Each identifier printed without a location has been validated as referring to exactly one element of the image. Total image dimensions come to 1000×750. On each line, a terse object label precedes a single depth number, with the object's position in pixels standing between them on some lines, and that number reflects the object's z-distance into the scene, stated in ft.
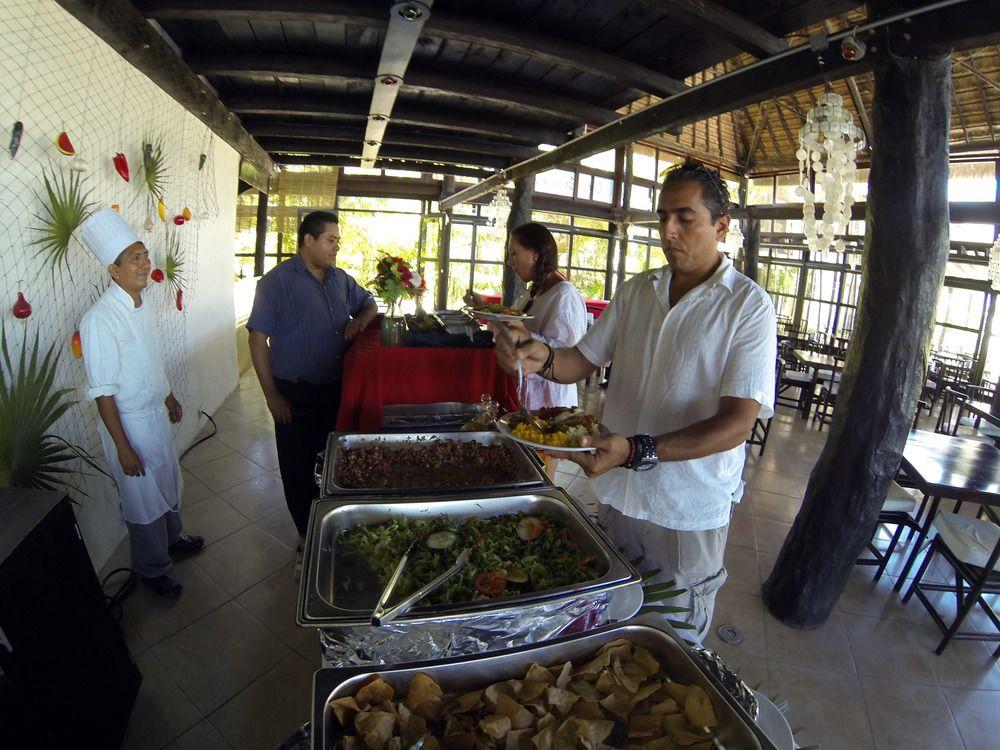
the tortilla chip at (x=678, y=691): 2.51
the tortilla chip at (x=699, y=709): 2.38
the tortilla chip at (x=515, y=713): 2.35
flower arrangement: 8.38
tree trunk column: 6.52
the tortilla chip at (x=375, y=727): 2.20
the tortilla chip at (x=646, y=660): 2.71
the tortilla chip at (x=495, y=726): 2.27
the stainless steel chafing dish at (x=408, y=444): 4.63
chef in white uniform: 6.09
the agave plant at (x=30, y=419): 5.23
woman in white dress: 8.41
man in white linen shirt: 3.88
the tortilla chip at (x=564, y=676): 2.60
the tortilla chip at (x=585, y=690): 2.53
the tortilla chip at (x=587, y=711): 2.42
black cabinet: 3.64
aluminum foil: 3.00
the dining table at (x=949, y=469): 7.64
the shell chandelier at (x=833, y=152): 7.55
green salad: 3.54
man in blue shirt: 7.85
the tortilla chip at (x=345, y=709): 2.32
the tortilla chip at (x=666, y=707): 2.47
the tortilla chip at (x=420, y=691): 2.43
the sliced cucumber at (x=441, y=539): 3.95
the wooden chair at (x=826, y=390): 17.30
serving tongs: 2.94
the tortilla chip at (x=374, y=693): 2.41
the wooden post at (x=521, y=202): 16.81
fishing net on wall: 5.29
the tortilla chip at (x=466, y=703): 2.44
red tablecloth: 6.97
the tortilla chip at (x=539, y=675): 2.59
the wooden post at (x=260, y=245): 22.22
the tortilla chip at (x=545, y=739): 2.26
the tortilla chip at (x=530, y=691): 2.47
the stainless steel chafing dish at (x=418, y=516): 3.04
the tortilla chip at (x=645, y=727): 2.37
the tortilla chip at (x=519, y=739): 2.27
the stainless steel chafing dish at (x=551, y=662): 2.31
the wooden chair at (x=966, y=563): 7.48
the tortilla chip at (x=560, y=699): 2.45
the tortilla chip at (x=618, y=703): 2.48
